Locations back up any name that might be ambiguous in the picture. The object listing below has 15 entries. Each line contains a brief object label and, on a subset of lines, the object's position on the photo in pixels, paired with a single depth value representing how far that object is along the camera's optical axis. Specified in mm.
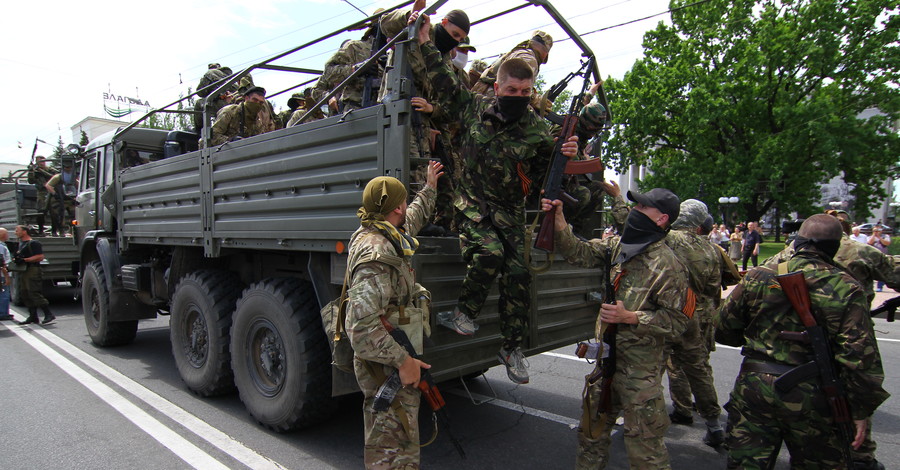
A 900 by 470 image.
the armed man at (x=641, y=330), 2715
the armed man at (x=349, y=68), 4102
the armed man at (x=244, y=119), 4824
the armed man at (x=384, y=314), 2529
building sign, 36328
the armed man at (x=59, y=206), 10484
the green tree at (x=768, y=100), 23266
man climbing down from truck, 3123
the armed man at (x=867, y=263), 3541
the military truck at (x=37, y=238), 9594
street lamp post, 24500
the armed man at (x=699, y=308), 3752
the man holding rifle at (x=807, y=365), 2396
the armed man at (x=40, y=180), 11125
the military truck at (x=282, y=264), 3229
